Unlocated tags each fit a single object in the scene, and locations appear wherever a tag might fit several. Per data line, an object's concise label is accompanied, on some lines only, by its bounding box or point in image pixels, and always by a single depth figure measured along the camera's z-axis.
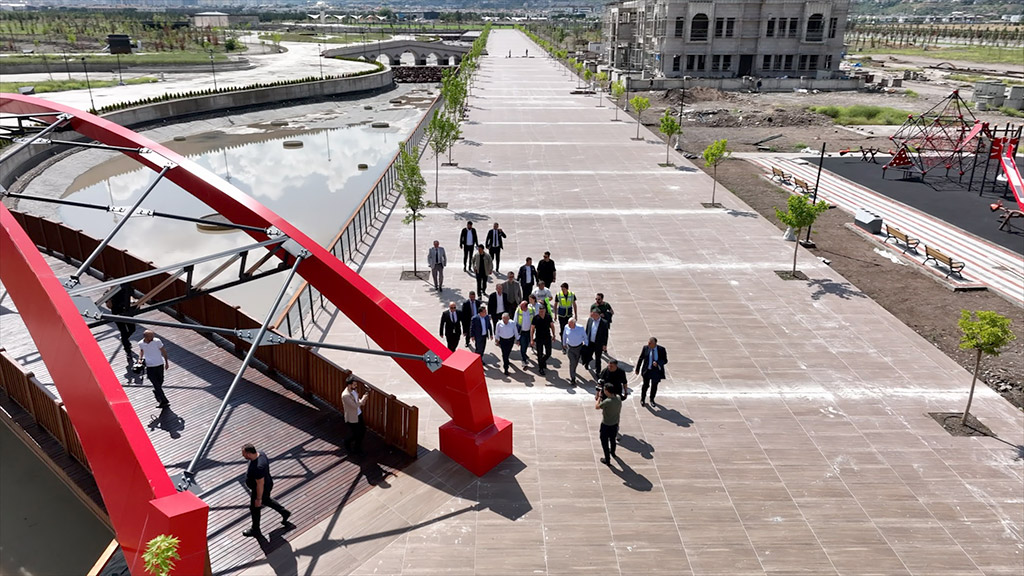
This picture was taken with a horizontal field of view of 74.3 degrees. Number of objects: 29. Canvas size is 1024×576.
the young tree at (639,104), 36.41
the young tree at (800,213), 16.66
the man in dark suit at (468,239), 16.12
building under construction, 62.72
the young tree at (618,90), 45.56
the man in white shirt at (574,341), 11.45
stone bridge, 88.31
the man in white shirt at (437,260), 15.01
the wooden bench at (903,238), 18.80
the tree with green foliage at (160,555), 5.55
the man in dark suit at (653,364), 10.67
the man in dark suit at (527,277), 13.85
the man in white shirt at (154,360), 9.85
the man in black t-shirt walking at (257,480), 7.56
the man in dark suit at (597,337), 11.55
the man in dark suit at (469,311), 12.35
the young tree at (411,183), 17.22
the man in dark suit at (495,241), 16.00
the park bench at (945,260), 17.20
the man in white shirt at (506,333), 11.78
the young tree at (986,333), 10.21
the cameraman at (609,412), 9.12
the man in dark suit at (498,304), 12.85
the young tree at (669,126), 28.36
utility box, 20.45
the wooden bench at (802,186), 24.07
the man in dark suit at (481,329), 12.08
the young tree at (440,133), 25.05
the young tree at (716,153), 23.42
